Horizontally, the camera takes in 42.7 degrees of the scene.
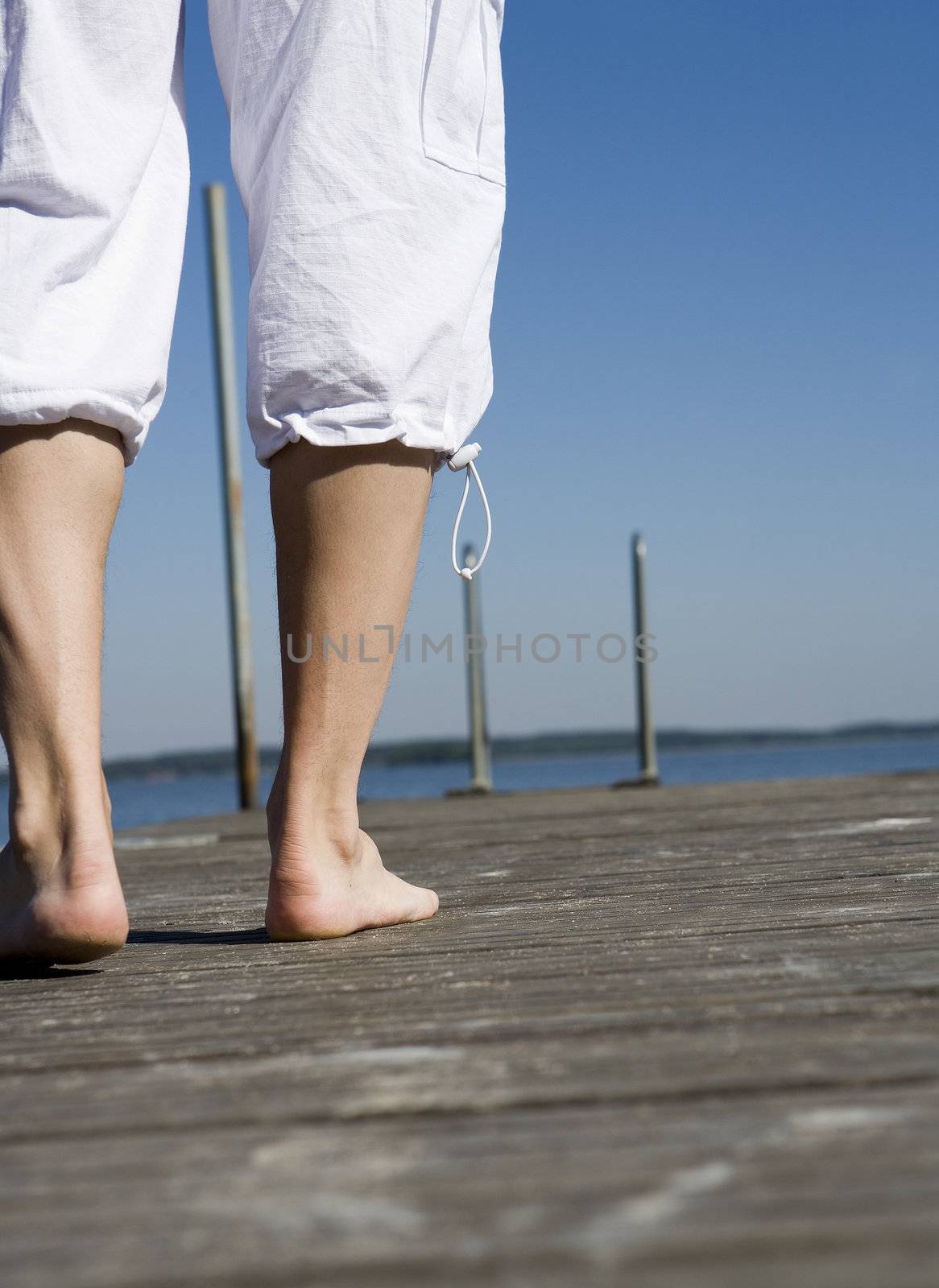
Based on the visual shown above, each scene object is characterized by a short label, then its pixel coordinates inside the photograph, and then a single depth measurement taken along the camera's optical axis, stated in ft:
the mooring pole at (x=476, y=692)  13.43
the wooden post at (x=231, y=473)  14.25
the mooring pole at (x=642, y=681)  13.14
